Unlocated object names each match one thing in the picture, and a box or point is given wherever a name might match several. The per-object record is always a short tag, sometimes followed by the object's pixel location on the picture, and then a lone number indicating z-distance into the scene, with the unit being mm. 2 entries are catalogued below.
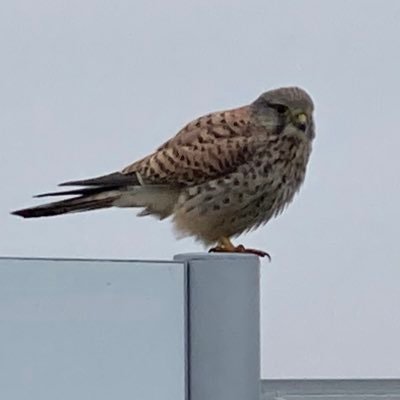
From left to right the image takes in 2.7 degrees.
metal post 7206
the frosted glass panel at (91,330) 6490
